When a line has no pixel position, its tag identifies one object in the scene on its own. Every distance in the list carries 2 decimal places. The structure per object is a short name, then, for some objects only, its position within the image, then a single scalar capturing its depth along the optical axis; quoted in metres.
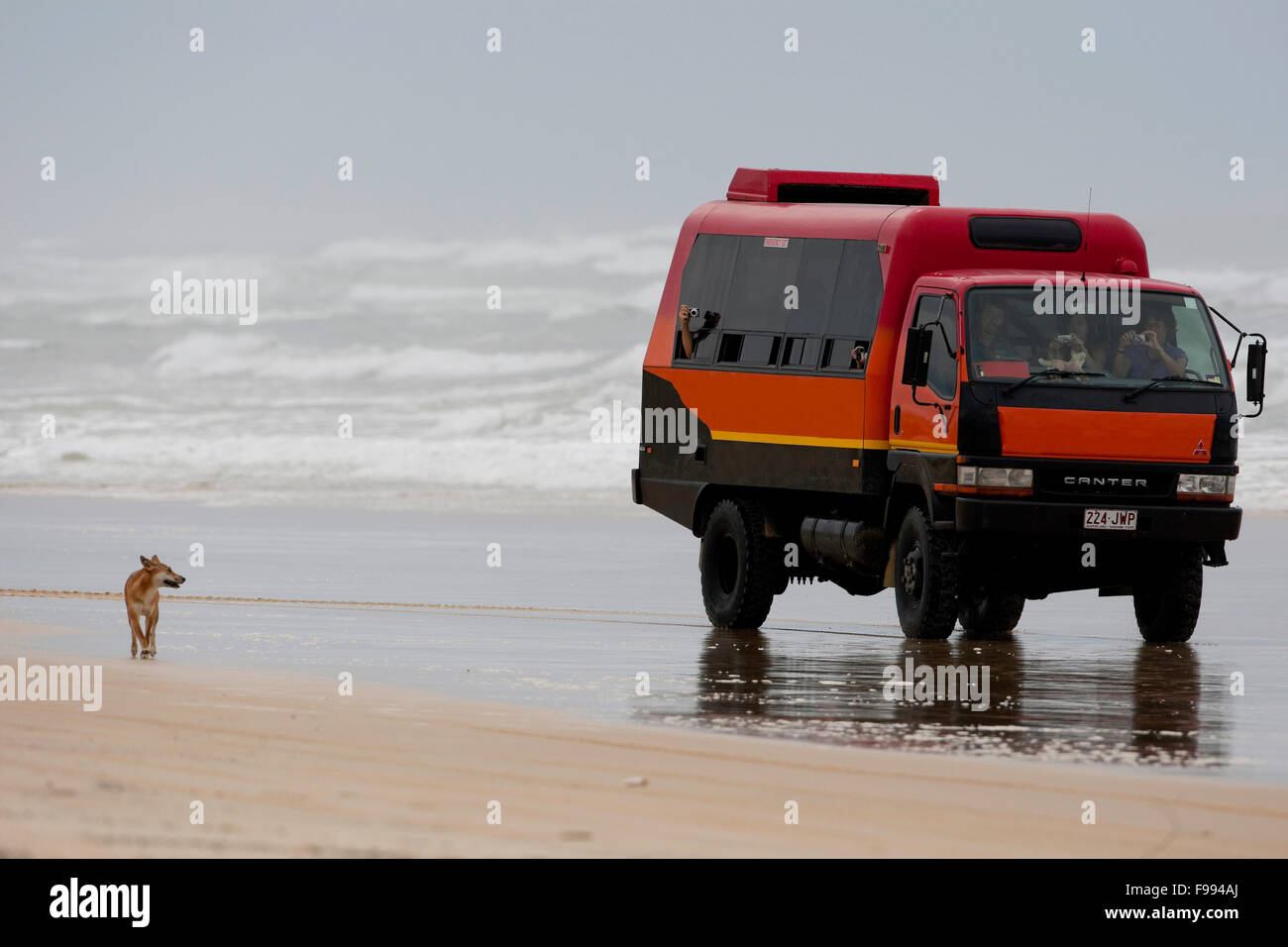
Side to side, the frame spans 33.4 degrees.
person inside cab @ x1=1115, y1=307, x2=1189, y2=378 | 15.73
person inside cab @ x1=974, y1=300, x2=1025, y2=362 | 15.69
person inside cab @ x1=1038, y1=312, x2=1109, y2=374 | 15.73
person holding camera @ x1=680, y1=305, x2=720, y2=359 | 18.73
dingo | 14.20
